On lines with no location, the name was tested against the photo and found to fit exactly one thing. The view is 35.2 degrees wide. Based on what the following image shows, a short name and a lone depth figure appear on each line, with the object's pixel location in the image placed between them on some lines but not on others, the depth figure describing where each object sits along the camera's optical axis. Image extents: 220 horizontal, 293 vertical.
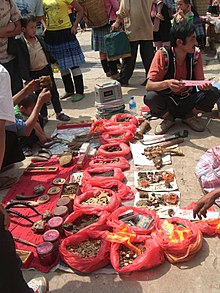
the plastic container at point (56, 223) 2.86
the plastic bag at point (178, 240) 2.53
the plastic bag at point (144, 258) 2.46
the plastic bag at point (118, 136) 4.41
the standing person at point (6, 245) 1.74
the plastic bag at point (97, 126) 4.78
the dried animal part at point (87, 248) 2.61
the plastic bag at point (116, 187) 3.32
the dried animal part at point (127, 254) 2.53
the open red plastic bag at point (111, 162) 3.84
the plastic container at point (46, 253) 2.57
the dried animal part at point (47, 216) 3.05
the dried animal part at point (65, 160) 4.06
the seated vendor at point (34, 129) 4.27
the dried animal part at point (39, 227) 2.95
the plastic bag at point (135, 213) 2.74
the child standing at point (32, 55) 4.79
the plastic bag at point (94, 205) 3.03
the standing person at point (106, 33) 6.60
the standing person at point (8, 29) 4.52
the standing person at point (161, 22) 6.73
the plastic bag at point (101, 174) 3.57
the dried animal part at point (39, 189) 3.59
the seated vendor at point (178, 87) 4.11
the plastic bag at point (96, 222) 2.79
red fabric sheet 2.85
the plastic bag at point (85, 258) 2.51
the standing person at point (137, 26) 6.04
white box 5.15
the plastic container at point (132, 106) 5.38
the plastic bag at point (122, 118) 4.96
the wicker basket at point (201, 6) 7.75
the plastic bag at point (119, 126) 4.62
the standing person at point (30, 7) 5.19
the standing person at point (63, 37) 5.55
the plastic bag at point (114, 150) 4.07
